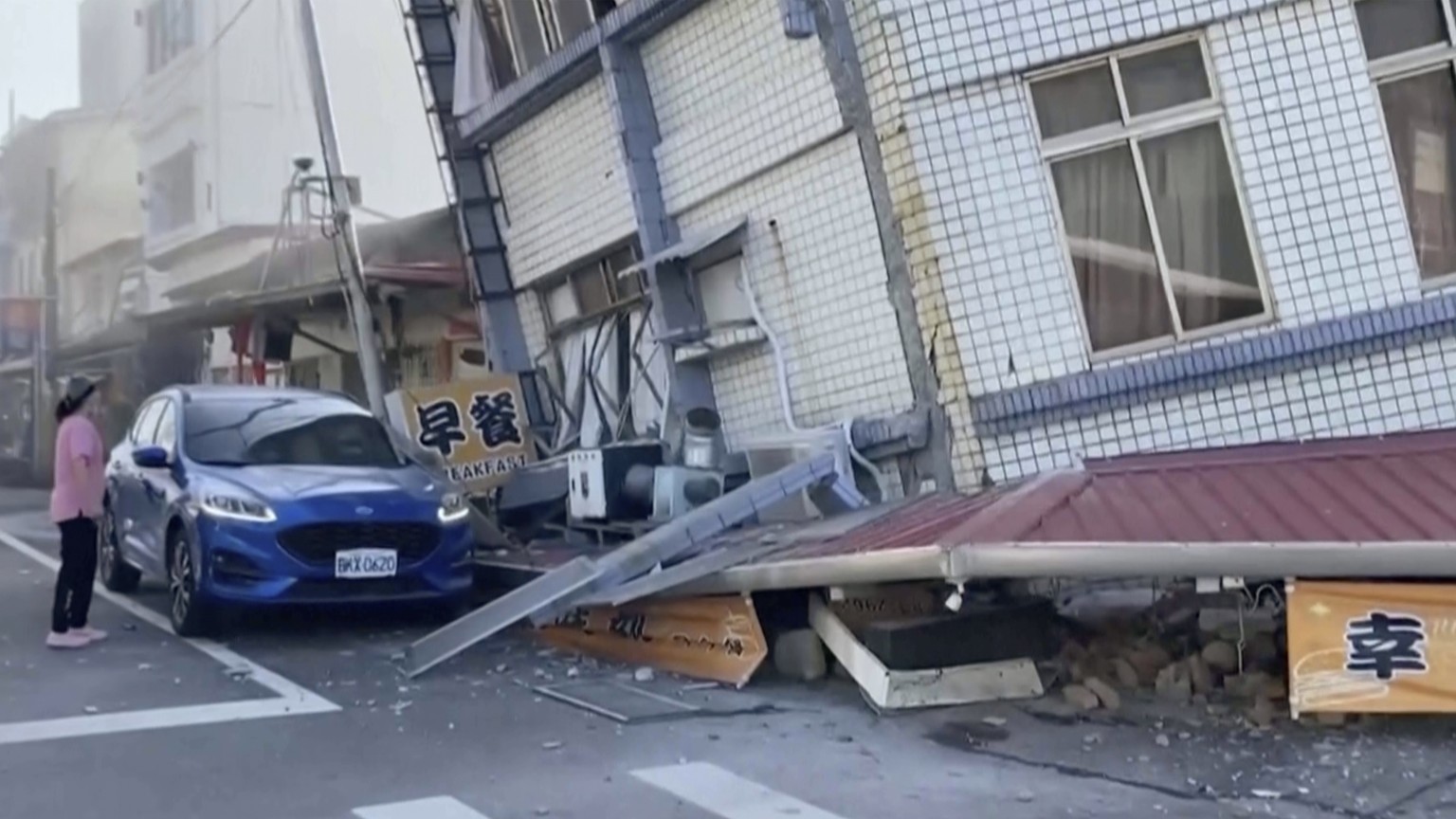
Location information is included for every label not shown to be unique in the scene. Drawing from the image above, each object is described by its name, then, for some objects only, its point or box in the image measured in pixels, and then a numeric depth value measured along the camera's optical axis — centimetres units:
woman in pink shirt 1014
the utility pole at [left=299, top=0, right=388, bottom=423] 1619
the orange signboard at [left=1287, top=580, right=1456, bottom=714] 707
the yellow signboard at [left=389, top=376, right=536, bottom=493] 1392
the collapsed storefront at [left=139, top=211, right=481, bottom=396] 1823
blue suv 1012
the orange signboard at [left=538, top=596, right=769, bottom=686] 885
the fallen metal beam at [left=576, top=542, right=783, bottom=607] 897
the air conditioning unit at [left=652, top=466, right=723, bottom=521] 1139
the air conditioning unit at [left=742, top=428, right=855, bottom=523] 1034
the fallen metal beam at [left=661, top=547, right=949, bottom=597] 767
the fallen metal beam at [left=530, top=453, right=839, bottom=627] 934
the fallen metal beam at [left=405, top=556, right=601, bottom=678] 918
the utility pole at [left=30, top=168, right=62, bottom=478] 2836
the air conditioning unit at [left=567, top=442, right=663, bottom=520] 1186
